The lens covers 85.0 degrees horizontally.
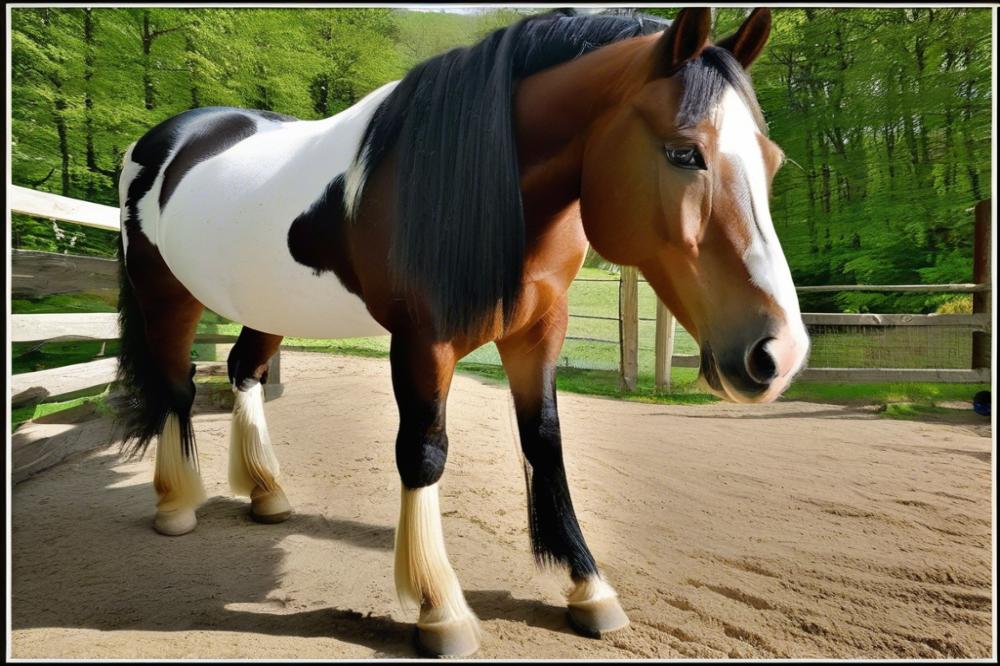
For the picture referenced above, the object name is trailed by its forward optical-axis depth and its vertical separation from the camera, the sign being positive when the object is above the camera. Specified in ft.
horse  4.38 +1.04
